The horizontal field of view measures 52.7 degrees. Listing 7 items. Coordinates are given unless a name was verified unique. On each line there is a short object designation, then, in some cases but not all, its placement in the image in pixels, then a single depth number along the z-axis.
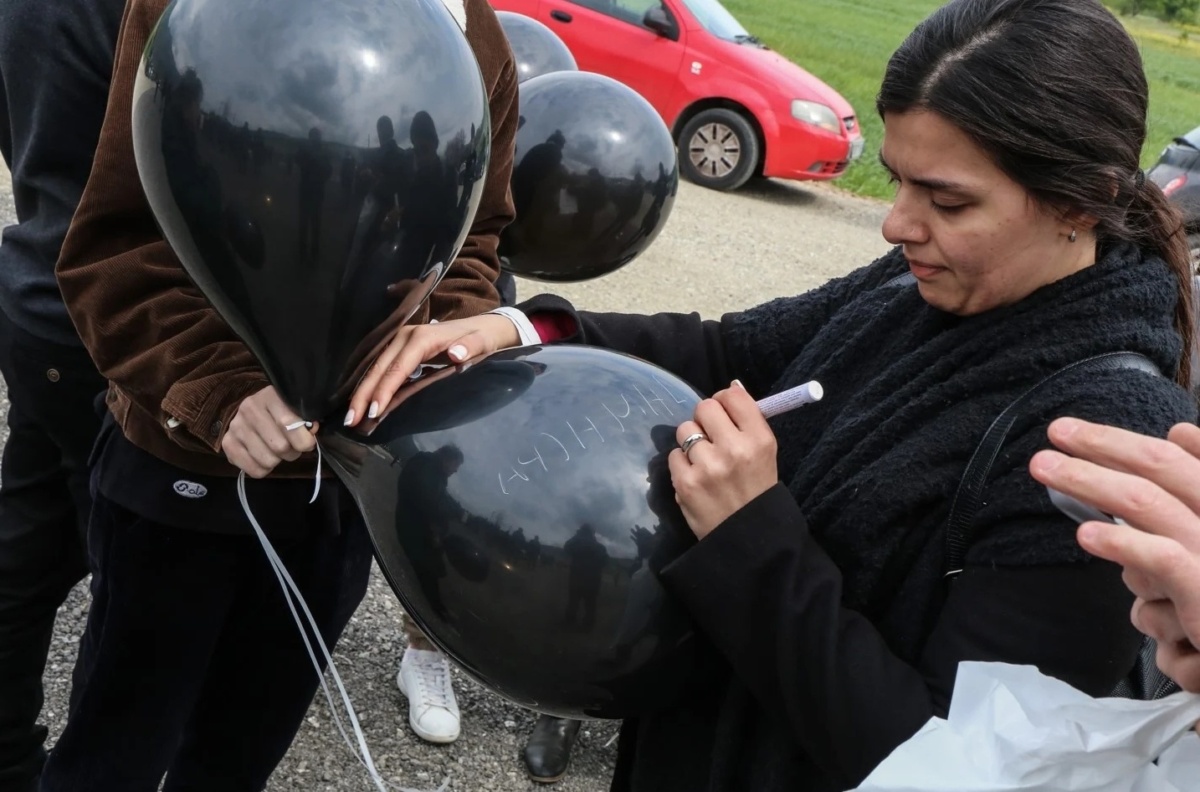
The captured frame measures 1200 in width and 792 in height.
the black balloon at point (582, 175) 2.63
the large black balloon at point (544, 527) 1.36
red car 9.55
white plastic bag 1.10
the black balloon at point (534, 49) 3.14
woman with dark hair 1.26
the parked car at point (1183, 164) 5.77
